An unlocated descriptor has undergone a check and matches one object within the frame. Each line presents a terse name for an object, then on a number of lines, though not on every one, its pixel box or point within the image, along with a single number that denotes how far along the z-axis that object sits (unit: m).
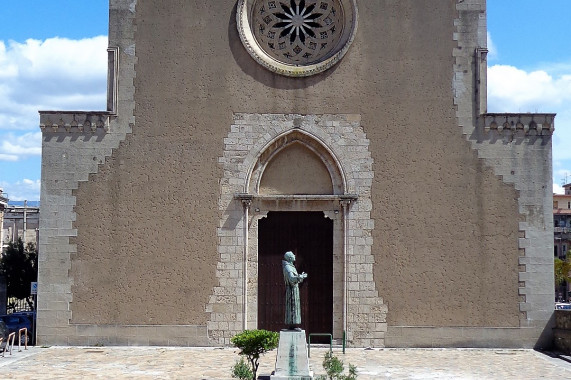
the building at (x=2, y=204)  50.44
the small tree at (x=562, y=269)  42.70
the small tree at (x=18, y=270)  30.45
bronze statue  11.95
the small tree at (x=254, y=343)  11.56
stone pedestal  11.61
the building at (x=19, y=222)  54.22
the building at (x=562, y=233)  60.78
